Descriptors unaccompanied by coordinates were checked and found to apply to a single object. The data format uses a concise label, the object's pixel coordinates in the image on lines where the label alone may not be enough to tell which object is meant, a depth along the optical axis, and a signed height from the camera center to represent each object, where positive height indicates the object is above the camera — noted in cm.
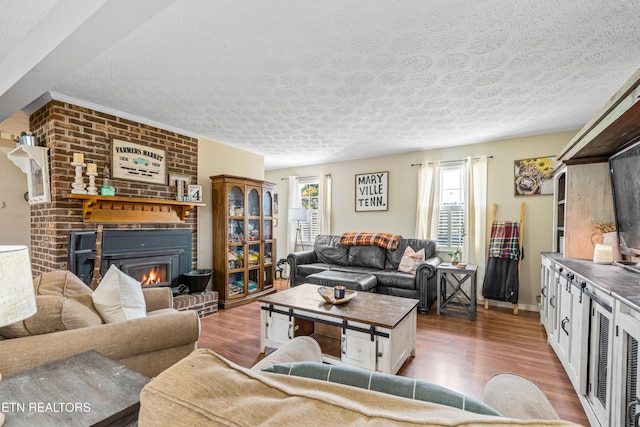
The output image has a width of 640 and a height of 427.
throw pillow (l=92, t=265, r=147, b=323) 171 -56
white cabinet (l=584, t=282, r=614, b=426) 149 -81
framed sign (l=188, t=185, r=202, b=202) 379 +21
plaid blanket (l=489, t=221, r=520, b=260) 381 -40
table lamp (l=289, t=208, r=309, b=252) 530 -11
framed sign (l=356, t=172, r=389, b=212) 497 +33
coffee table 209 -93
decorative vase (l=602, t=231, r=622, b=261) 243 -25
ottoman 355 -90
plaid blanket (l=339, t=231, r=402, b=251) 453 -48
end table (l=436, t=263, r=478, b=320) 350 -109
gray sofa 374 -87
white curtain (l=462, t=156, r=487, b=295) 411 -6
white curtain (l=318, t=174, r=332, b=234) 551 +7
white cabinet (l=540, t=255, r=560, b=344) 254 -86
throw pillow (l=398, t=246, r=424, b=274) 402 -72
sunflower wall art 377 +48
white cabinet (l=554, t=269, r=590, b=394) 183 -82
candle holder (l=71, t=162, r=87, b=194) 274 +24
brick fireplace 273 +47
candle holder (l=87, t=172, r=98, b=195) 281 +22
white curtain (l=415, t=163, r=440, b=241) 448 +13
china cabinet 400 -46
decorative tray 248 -77
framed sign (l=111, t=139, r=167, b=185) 314 +53
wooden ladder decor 370 -40
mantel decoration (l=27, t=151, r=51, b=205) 275 +26
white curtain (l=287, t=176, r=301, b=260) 593 +17
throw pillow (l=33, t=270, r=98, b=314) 164 -47
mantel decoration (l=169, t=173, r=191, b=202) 365 +31
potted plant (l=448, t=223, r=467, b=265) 393 -58
